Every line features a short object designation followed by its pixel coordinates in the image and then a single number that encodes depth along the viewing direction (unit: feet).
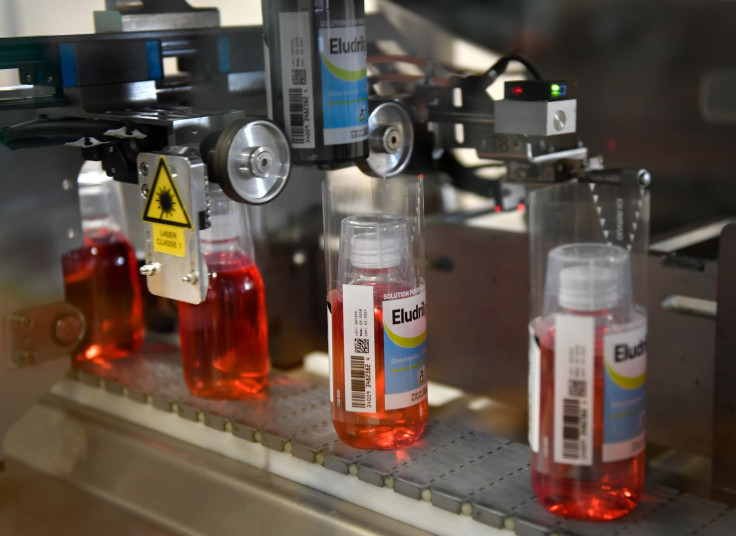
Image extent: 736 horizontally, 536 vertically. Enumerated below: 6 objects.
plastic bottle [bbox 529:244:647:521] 2.16
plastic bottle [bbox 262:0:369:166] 2.58
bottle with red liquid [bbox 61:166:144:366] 3.48
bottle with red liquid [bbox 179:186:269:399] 3.06
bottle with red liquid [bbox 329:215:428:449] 2.54
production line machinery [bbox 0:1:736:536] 2.46
